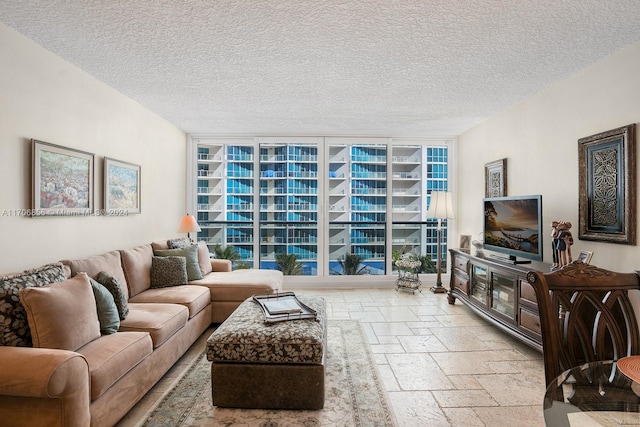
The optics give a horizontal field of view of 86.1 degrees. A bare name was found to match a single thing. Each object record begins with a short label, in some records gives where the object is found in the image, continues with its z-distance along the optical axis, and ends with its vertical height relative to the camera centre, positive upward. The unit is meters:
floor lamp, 5.32 +0.12
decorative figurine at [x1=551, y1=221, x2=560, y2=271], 2.96 -0.25
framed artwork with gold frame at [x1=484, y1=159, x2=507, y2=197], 4.27 +0.50
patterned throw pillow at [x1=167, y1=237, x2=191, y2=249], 4.24 -0.36
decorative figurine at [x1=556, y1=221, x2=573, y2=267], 2.89 -0.23
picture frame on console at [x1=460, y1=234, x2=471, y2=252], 5.07 -0.39
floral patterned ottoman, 2.20 -1.02
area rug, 2.07 -1.25
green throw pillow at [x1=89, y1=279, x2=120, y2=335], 2.34 -0.67
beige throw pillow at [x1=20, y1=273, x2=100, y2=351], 1.87 -0.57
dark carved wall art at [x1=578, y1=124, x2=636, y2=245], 2.55 +0.24
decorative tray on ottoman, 2.53 -0.74
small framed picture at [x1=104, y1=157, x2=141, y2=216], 3.47 +0.30
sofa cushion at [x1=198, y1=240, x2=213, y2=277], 4.30 -0.58
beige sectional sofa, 1.61 -0.79
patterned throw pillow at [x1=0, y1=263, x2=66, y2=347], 1.83 -0.55
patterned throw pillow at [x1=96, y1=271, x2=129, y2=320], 2.61 -0.59
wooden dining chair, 1.34 -0.38
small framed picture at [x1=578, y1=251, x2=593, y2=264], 2.75 -0.33
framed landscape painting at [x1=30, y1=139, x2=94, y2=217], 2.61 +0.29
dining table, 0.98 -0.58
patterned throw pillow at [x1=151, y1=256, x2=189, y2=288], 3.67 -0.61
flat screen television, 3.27 -0.11
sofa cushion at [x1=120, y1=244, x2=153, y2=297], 3.34 -0.53
